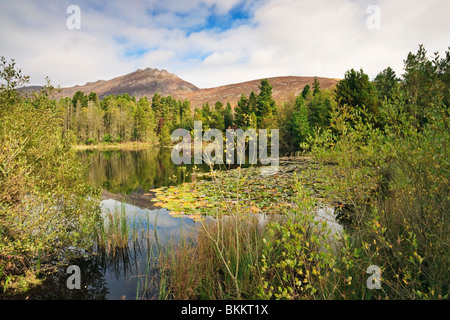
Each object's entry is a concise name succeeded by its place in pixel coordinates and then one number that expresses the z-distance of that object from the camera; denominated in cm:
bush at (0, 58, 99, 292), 420
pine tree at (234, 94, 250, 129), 4985
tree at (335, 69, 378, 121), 2575
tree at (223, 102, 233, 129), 5541
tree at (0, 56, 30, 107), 535
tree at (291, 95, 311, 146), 3559
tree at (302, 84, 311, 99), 5111
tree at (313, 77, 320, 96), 4572
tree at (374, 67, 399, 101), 3604
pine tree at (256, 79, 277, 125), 4600
